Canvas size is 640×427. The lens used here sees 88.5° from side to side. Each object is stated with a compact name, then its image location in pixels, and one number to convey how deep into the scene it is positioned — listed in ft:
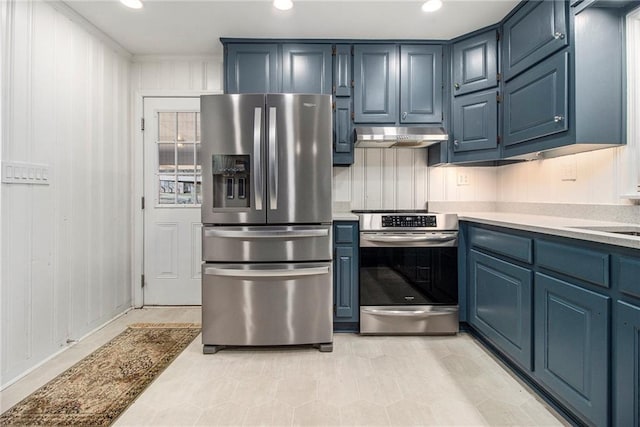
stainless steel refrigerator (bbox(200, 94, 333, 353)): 7.21
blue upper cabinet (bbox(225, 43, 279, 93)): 8.82
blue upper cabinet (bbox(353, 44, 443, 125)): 8.93
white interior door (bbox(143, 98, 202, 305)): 10.49
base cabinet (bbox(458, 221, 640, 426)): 3.98
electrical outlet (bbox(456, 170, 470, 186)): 10.03
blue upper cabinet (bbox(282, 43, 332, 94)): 8.84
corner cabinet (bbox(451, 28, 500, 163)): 8.27
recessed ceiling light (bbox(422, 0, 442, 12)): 7.26
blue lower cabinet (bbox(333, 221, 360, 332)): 8.05
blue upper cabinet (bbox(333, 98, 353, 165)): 8.90
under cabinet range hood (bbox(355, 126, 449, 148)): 8.49
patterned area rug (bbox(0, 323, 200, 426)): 5.24
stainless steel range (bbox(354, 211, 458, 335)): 8.01
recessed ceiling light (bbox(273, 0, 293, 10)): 7.23
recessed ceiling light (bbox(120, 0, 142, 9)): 7.34
